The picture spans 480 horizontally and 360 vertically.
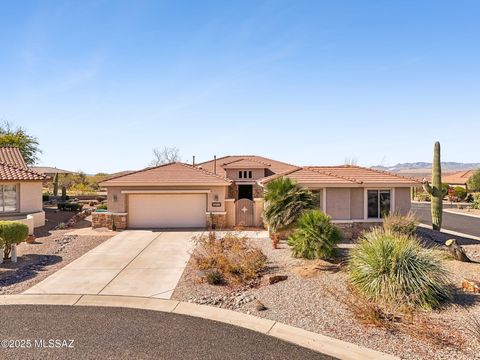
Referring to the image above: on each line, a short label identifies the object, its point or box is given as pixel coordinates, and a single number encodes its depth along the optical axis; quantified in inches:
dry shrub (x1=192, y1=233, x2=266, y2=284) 485.4
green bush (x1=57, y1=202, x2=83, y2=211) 1248.8
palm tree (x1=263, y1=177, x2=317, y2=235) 641.0
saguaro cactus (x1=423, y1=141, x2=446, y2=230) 812.0
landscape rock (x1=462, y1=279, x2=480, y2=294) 420.6
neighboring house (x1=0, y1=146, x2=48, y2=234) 912.9
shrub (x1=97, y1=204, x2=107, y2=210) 1189.2
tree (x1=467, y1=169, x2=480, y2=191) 1936.5
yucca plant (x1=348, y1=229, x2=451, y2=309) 385.4
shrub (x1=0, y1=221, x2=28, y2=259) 563.7
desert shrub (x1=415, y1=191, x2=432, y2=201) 2001.7
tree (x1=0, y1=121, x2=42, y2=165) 1724.9
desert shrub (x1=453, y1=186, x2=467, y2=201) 1897.1
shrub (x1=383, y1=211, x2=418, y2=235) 666.4
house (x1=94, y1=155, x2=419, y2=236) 847.1
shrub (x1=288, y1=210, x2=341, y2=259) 541.0
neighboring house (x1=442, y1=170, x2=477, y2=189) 2338.8
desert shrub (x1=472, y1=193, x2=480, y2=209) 1591.5
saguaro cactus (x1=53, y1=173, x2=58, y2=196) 1673.5
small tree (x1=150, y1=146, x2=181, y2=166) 3011.8
